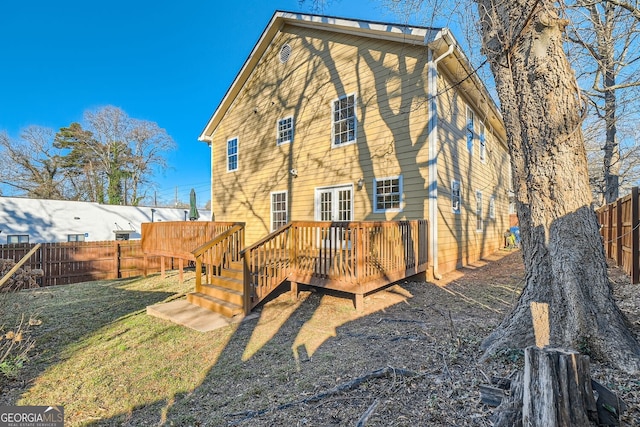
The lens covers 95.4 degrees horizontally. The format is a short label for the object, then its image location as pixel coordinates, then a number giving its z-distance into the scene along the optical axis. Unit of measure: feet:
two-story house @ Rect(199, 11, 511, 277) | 25.07
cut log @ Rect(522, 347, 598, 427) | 5.37
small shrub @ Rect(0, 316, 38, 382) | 11.95
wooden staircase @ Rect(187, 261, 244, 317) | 18.47
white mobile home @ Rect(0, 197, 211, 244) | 48.67
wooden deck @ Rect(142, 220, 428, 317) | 17.93
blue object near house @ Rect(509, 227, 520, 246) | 52.61
